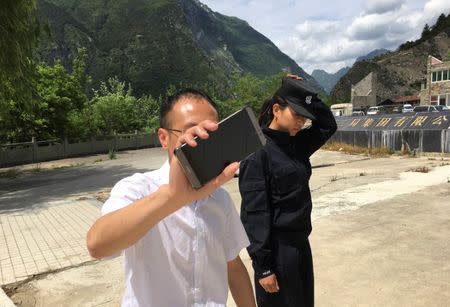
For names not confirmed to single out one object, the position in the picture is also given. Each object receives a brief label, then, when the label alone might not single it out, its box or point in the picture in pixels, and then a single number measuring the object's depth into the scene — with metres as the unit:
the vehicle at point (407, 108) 43.74
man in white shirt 1.47
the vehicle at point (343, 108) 57.31
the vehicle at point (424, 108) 36.68
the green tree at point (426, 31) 102.54
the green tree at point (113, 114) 31.73
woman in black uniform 2.40
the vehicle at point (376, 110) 47.91
